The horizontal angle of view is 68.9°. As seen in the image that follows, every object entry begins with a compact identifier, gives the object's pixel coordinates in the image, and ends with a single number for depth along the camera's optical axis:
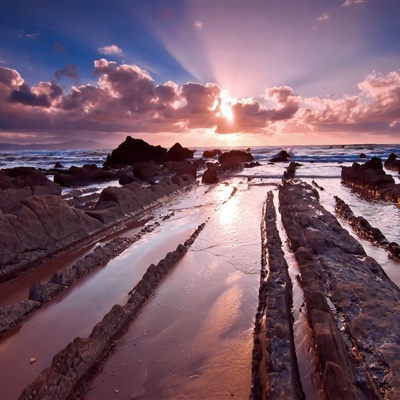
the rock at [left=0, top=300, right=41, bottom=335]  4.30
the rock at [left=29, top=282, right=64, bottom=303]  5.02
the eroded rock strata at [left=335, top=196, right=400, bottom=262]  6.87
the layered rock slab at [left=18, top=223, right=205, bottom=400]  2.99
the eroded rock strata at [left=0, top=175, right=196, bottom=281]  6.70
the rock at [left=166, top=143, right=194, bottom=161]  47.62
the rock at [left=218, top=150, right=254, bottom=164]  46.66
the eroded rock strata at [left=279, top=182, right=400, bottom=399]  3.05
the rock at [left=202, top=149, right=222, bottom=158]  68.88
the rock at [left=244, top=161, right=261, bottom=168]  38.15
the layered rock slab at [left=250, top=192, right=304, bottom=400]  3.02
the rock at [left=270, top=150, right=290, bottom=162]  47.41
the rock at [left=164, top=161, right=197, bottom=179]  27.06
